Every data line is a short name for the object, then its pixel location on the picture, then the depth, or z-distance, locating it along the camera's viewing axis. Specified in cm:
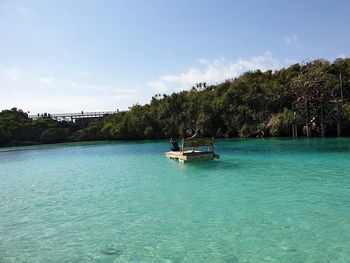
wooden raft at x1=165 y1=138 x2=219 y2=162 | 2967
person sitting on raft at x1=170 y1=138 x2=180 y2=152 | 3481
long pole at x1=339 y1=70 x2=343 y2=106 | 5998
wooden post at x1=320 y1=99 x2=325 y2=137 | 5549
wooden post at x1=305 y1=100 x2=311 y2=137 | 5741
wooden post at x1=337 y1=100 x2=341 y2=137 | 5472
